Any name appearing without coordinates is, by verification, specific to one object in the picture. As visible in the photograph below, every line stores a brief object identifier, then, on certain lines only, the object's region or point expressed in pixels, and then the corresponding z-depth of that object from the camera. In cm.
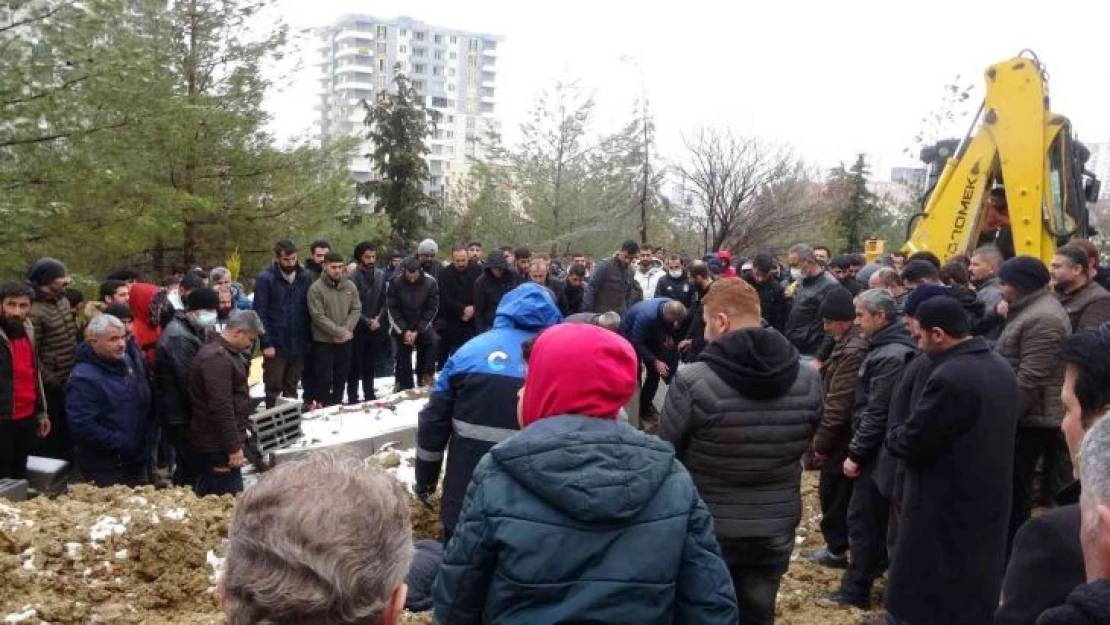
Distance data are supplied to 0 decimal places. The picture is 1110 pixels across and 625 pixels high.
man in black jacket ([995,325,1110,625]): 201
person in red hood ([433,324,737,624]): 217
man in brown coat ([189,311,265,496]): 579
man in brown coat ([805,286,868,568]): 578
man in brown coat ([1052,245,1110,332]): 615
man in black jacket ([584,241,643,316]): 1146
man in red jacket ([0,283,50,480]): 639
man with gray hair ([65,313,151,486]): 588
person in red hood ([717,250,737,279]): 1259
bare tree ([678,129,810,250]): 2975
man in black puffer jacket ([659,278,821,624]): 375
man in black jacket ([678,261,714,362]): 980
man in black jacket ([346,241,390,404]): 1080
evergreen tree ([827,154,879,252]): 3781
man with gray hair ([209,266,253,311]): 902
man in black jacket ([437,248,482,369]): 1191
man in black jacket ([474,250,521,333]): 1127
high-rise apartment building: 10588
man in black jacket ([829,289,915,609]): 517
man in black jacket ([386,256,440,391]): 1115
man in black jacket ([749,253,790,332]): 1080
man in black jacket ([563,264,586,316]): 1267
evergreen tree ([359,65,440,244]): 3397
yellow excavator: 944
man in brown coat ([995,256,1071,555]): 569
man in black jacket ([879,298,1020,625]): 417
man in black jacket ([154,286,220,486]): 622
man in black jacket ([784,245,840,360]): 919
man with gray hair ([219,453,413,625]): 145
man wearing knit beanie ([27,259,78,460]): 712
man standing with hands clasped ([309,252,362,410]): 959
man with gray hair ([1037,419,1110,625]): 142
